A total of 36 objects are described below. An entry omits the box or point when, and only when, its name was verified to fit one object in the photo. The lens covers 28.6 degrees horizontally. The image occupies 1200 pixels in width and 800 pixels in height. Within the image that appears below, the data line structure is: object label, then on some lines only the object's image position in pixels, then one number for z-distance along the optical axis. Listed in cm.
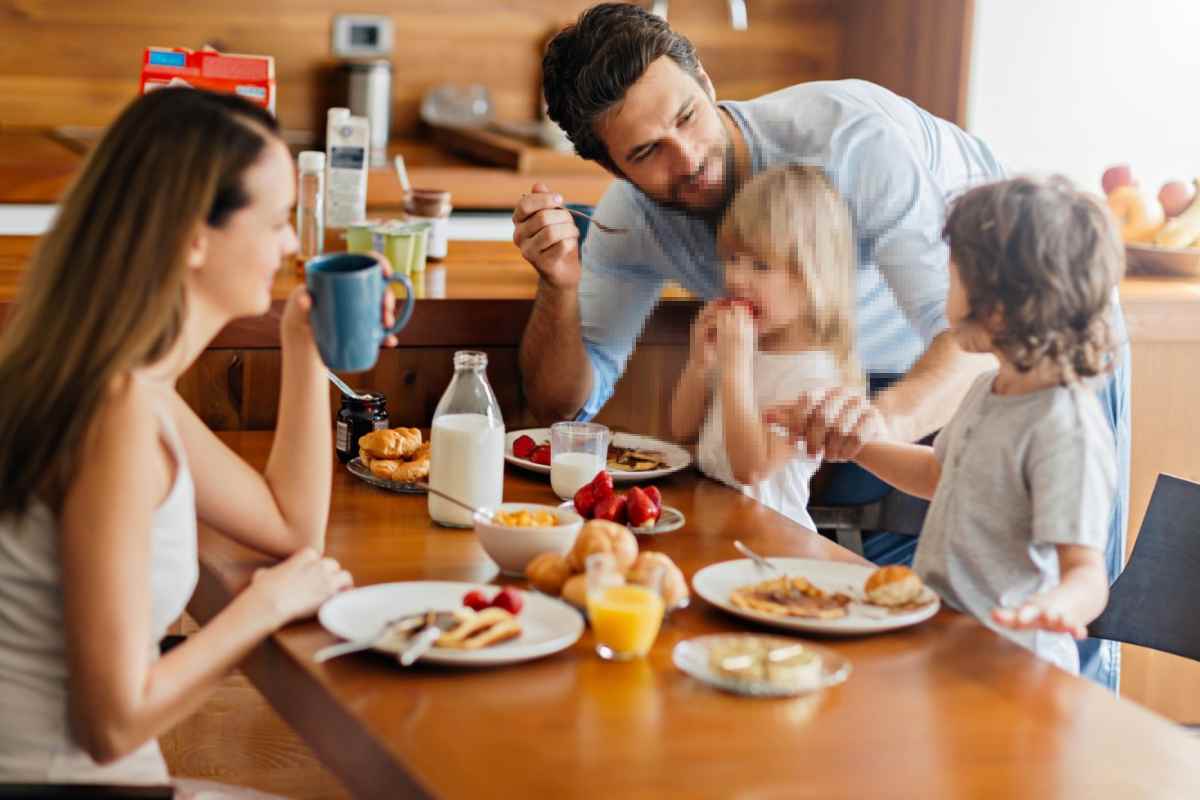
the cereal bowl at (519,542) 253
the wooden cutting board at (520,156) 533
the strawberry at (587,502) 274
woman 221
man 307
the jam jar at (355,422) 304
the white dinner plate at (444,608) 227
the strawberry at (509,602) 239
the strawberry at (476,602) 239
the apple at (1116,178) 414
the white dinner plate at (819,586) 240
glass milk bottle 275
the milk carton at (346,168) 377
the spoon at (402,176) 389
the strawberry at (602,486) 274
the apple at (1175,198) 408
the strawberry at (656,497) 276
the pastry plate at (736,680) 224
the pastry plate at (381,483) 289
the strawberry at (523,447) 305
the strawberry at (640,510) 272
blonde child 304
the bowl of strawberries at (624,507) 272
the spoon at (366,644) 227
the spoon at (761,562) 256
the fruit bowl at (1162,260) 389
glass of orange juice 231
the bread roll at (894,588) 246
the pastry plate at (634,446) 299
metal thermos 569
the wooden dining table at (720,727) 208
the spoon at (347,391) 298
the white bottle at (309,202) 360
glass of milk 287
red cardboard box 374
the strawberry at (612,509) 272
